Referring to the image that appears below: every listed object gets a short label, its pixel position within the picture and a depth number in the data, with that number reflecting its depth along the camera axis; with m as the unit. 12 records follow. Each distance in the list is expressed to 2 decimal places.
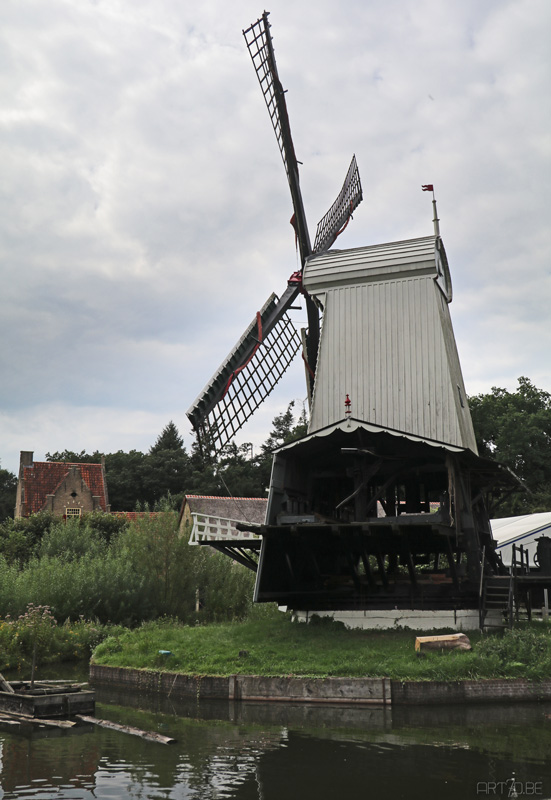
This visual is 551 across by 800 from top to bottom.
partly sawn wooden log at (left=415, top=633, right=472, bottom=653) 14.44
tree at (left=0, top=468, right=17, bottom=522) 70.81
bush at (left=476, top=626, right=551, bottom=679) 13.38
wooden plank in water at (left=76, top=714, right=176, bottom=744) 10.43
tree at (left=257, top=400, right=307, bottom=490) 58.66
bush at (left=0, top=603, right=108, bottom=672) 19.53
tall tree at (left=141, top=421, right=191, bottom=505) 64.38
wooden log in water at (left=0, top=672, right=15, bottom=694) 12.47
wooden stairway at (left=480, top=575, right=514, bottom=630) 16.19
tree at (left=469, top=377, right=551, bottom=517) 47.22
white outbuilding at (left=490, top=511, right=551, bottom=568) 27.23
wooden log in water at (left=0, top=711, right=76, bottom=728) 11.28
